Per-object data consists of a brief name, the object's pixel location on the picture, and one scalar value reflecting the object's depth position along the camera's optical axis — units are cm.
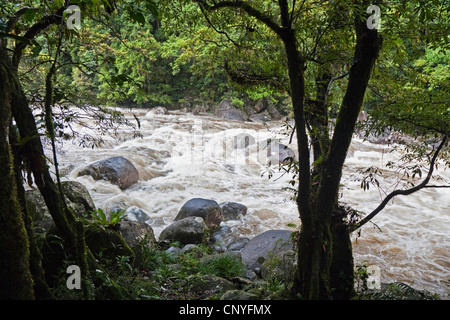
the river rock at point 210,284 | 388
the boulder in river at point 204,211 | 716
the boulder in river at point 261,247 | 550
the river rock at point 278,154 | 1215
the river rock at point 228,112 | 2109
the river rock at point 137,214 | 723
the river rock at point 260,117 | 2122
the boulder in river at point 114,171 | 871
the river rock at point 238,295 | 325
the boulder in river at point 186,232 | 625
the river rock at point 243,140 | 1375
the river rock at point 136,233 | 484
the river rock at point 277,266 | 465
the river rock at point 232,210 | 777
